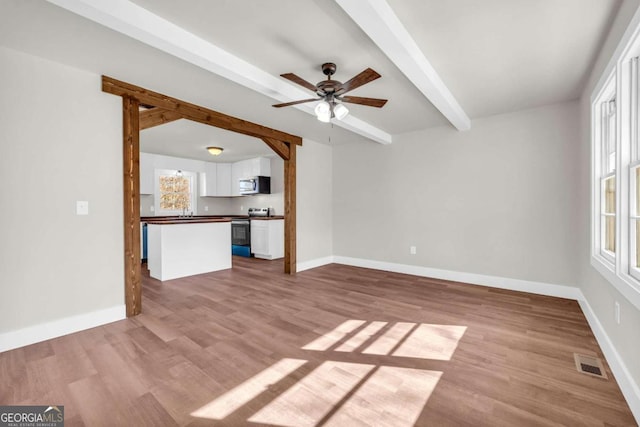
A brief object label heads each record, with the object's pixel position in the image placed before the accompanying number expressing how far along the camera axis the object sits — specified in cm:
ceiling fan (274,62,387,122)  237
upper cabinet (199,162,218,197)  762
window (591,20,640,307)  173
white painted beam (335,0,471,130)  171
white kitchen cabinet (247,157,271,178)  708
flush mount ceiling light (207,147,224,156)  588
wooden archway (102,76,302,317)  289
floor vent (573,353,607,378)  191
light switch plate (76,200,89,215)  262
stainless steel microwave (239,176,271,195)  703
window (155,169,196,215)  698
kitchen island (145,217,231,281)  448
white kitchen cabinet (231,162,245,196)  753
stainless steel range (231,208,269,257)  668
